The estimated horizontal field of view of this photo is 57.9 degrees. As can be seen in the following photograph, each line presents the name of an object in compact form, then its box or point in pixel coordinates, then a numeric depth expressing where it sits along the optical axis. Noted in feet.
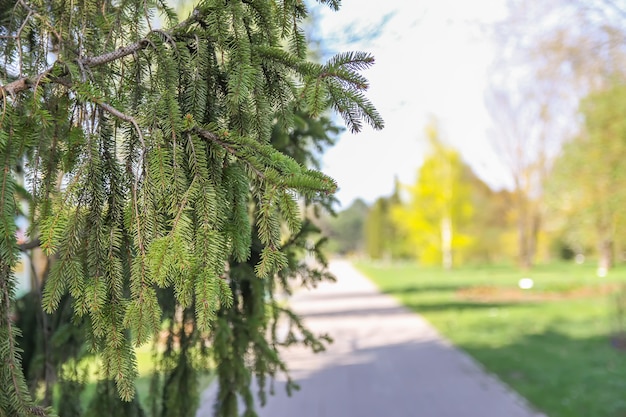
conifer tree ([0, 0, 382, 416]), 4.87
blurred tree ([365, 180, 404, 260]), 162.46
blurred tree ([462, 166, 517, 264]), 122.21
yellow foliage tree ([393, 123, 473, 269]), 95.09
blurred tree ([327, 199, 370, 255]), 223.61
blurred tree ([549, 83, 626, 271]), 28.32
